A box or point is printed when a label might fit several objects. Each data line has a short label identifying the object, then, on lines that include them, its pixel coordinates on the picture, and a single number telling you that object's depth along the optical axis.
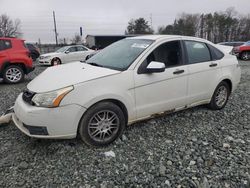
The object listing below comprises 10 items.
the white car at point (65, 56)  13.96
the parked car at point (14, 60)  7.30
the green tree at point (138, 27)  56.91
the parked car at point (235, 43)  18.27
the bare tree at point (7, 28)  56.31
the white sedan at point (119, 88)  2.69
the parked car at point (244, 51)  15.26
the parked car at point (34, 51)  17.99
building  23.52
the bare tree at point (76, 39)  55.95
